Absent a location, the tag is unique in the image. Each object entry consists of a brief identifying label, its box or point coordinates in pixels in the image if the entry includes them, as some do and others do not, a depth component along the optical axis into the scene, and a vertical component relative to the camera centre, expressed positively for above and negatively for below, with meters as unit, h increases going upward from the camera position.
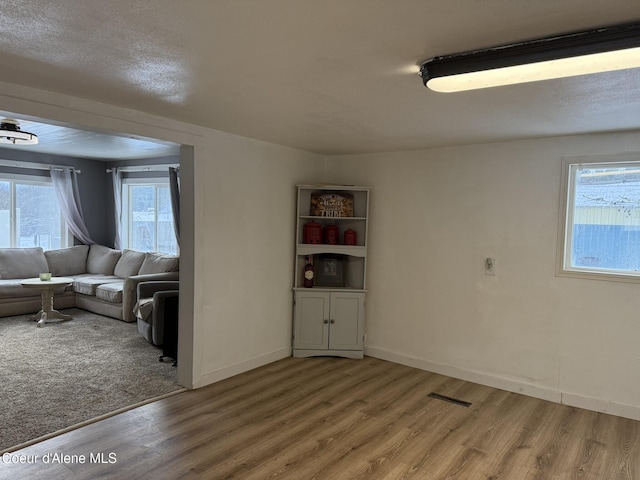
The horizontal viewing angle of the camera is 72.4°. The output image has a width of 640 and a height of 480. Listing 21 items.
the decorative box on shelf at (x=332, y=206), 4.66 +0.20
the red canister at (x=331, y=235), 4.75 -0.12
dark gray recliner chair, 4.49 -0.97
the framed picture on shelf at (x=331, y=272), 4.81 -0.53
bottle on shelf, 4.73 -0.56
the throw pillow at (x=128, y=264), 6.58 -0.71
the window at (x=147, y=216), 7.09 +0.02
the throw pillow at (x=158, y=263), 6.07 -0.64
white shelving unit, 4.64 -0.94
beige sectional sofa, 5.86 -0.87
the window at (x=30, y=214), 6.71 -0.02
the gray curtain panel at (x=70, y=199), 7.08 +0.26
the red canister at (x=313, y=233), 4.68 -0.10
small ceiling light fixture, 4.52 +0.84
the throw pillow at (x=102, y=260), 6.97 -0.71
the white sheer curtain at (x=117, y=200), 7.49 +0.28
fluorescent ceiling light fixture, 1.62 +0.69
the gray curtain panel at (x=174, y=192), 6.49 +0.39
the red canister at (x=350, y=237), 4.73 -0.14
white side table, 5.62 -1.07
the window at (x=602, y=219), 3.42 +0.11
